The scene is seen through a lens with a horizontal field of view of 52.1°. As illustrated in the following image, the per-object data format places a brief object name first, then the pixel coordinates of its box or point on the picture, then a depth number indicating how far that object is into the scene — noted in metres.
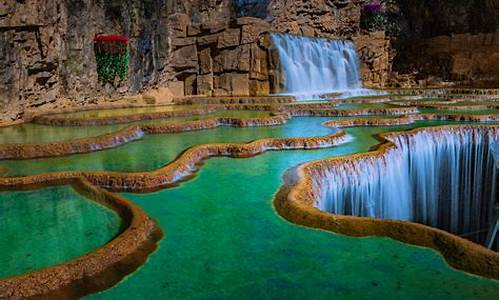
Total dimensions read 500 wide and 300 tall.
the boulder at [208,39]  17.30
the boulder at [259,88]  17.55
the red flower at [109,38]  13.93
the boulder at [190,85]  17.84
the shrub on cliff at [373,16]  23.67
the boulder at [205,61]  17.59
